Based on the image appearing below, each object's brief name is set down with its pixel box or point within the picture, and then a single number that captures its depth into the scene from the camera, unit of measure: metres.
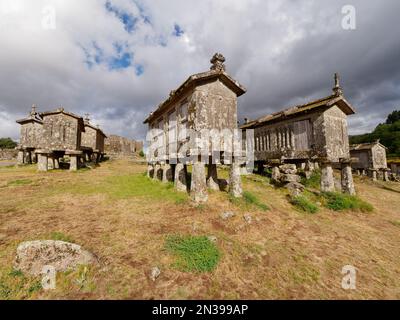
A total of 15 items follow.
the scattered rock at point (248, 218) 7.30
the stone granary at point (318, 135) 11.52
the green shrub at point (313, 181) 14.21
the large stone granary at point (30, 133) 22.80
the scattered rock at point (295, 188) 11.12
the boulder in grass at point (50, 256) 4.07
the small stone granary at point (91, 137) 23.85
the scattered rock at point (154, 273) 4.20
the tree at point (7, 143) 61.38
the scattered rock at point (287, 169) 12.77
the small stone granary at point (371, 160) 26.47
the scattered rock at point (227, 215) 7.37
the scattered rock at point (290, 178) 12.30
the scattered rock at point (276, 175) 13.86
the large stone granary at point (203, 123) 8.67
